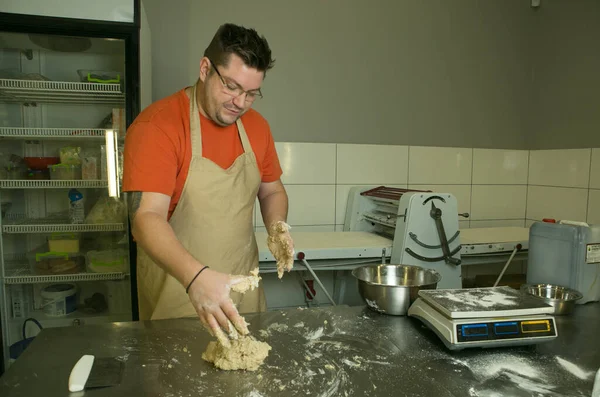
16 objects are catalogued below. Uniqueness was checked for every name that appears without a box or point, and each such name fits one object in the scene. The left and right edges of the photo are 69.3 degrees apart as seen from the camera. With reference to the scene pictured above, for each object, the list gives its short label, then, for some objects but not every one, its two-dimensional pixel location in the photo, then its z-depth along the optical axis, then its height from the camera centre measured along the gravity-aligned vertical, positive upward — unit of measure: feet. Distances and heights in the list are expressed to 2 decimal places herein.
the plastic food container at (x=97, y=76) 8.32 +1.71
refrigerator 8.14 -0.28
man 4.48 -0.19
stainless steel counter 3.53 -1.78
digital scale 4.12 -1.48
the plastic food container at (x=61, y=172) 8.64 -0.17
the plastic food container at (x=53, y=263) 8.70 -2.02
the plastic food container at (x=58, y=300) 8.89 -2.80
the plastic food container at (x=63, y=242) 8.95 -1.62
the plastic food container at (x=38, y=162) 8.75 +0.03
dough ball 3.81 -1.68
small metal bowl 5.31 -1.58
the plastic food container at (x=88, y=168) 8.64 -0.08
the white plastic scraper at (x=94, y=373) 3.47 -1.75
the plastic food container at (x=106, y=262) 8.81 -1.98
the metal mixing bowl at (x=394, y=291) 5.07 -1.45
